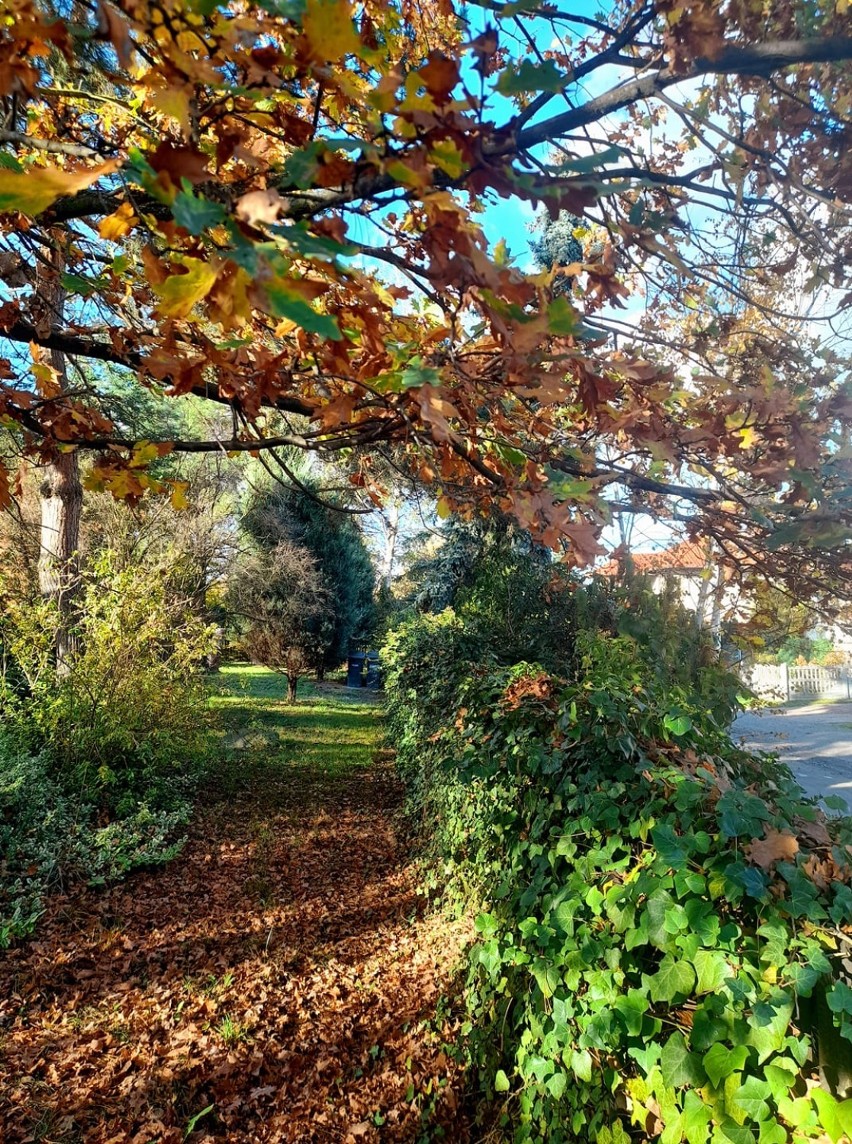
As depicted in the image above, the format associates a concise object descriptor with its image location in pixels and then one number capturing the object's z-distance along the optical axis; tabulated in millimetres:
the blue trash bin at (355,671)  18656
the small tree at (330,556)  14898
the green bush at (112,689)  5551
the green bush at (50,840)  4227
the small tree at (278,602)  13773
